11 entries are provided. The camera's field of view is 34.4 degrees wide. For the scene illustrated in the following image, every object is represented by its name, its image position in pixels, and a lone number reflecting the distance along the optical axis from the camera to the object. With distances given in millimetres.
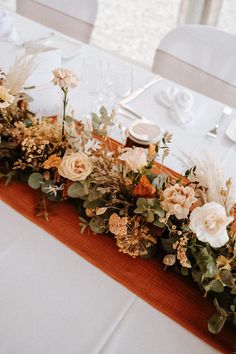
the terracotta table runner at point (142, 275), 750
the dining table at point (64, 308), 710
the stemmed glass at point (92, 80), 1175
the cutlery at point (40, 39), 1320
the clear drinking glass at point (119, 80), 1178
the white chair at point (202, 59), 1595
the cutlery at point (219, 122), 1225
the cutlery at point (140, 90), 1318
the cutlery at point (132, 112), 1262
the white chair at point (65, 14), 1863
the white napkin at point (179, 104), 1243
